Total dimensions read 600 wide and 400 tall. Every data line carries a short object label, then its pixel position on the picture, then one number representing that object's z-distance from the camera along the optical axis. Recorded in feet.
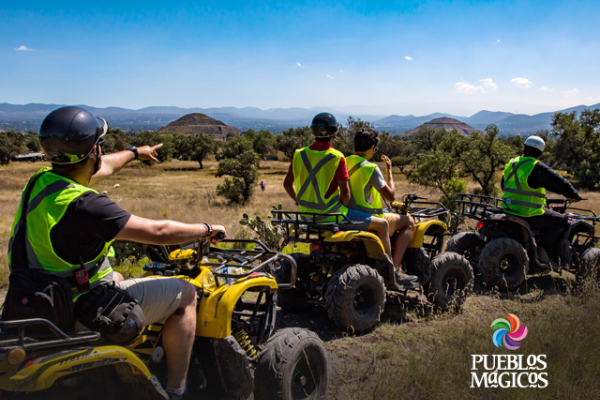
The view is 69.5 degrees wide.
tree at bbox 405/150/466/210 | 66.54
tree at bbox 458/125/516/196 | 76.54
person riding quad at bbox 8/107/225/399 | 8.18
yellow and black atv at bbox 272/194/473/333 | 17.44
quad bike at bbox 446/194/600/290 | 24.25
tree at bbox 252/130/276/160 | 256.11
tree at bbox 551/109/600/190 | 106.73
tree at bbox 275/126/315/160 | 237.66
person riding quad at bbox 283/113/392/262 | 17.67
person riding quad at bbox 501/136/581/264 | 23.76
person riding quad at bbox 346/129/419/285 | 18.53
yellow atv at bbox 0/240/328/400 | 7.75
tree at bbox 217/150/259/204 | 73.56
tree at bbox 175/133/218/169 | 205.05
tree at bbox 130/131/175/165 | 207.53
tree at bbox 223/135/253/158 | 169.35
